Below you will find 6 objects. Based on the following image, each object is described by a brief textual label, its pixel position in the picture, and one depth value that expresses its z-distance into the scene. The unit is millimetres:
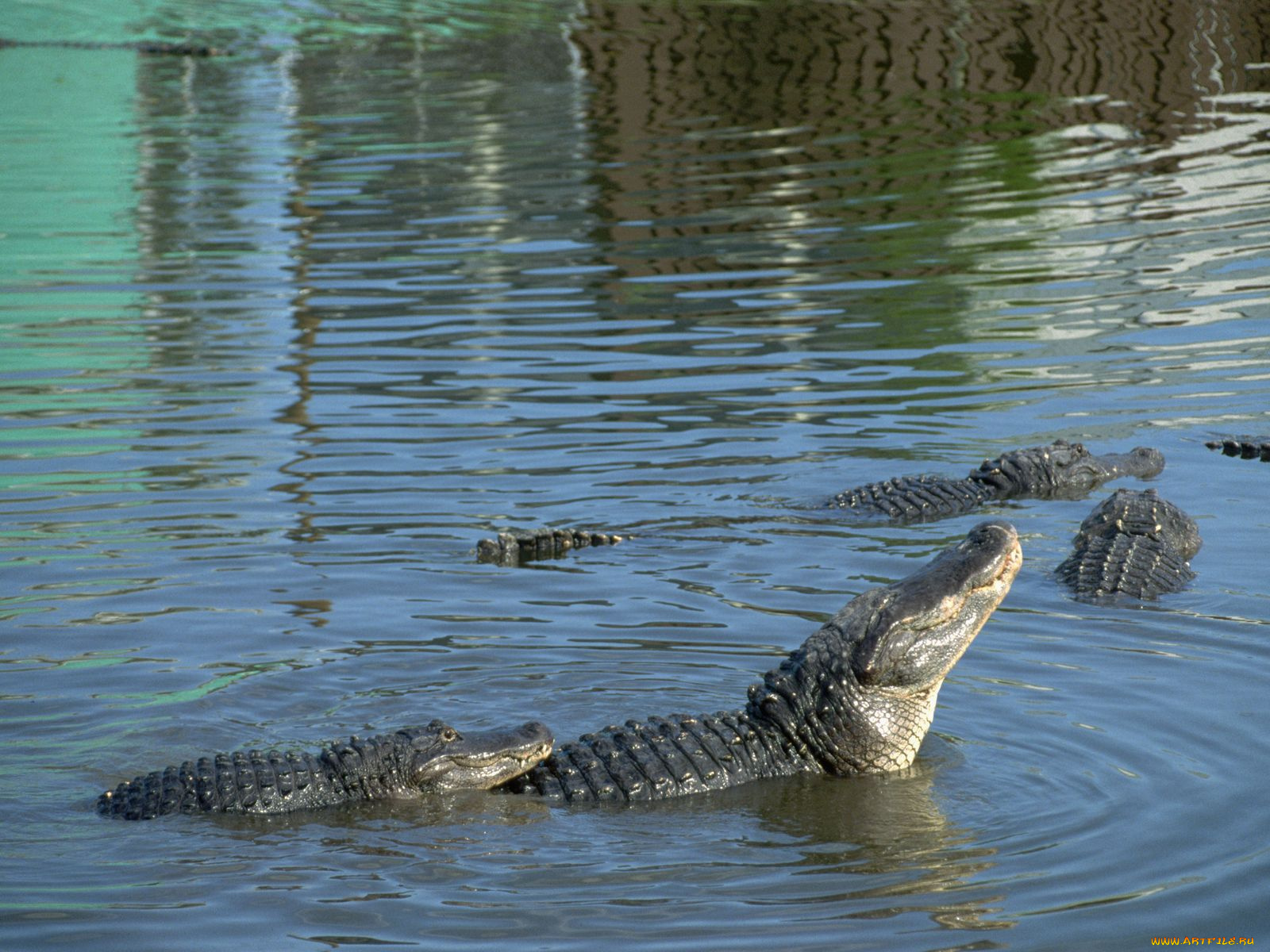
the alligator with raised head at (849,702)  12680
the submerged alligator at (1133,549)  16484
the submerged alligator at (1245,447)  20936
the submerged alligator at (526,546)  17656
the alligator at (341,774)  11953
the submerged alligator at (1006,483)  19266
